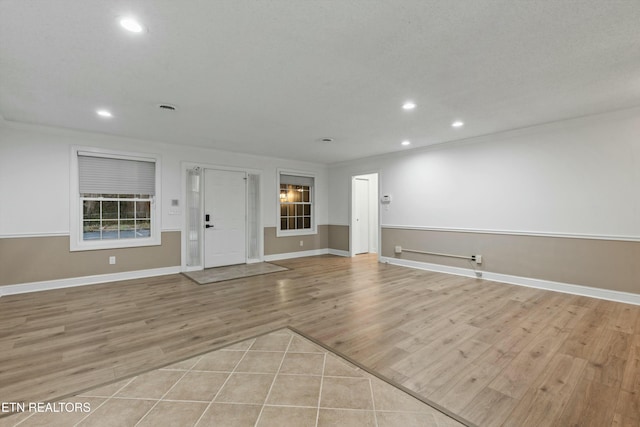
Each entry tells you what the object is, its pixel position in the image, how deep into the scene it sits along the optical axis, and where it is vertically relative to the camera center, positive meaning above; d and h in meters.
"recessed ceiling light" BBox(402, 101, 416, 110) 3.41 +1.31
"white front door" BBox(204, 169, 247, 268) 5.86 -0.11
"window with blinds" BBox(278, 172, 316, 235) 7.14 +0.22
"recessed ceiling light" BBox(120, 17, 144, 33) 1.90 +1.29
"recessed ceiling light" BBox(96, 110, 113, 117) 3.65 +1.30
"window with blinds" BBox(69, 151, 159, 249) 4.69 +0.23
